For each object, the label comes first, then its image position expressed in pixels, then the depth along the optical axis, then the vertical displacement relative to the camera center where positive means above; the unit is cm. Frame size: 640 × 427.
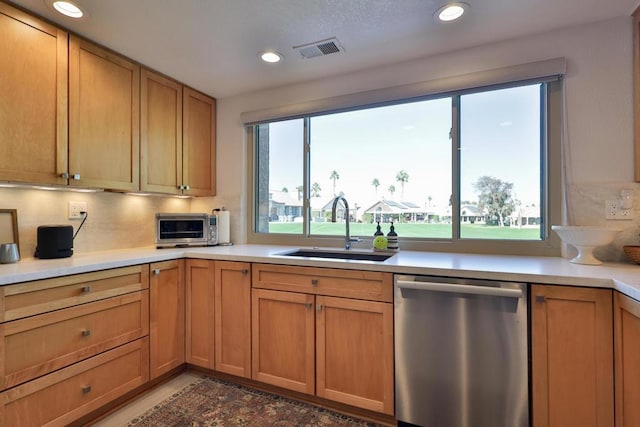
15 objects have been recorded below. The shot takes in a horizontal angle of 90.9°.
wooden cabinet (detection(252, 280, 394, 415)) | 171 -75
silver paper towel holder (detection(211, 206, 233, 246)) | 270 -6
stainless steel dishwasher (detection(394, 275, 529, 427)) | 145 -66
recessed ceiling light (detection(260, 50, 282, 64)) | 213 +112
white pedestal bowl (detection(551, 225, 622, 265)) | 155 -11
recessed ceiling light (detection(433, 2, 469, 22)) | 164 +111
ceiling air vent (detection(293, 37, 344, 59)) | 199 +112
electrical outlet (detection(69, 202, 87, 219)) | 215 +7
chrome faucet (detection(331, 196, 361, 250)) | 238 +0
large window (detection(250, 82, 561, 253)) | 204 +36
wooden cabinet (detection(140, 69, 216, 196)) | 235 +67
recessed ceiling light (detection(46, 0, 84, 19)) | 161 +111
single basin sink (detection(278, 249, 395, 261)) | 222 -27
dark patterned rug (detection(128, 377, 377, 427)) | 176 -114
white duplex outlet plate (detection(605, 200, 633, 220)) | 173 +3
